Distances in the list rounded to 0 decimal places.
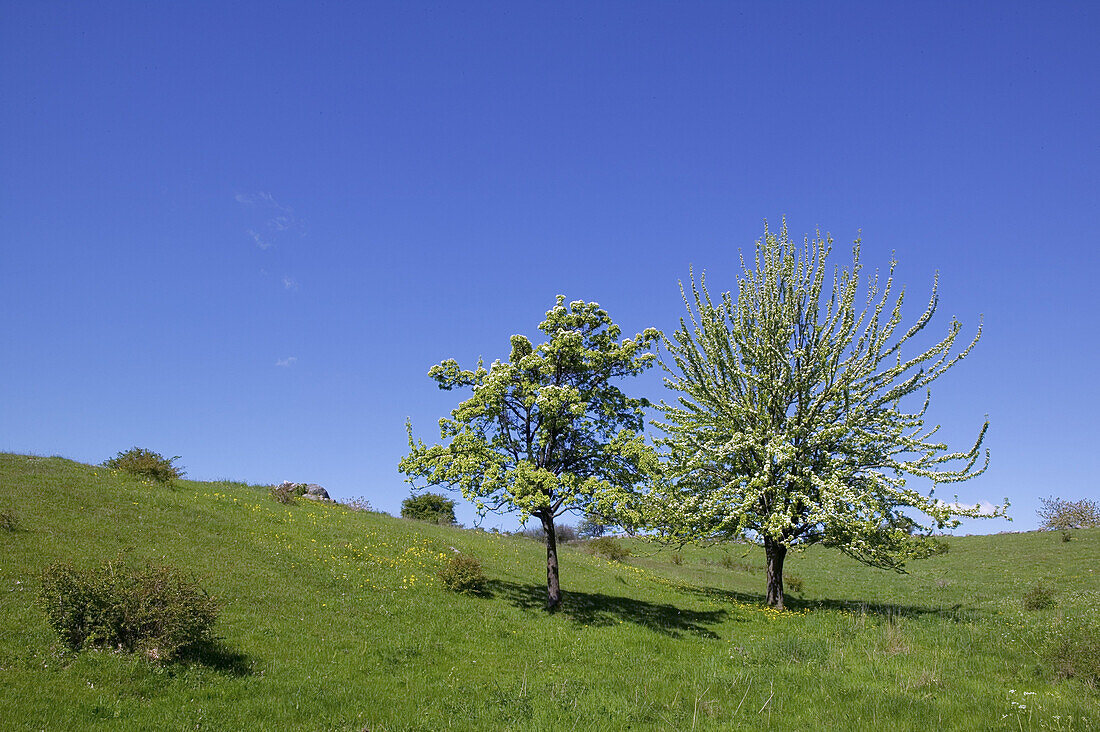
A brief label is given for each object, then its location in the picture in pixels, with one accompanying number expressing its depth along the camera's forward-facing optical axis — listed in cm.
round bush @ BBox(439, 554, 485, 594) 2680
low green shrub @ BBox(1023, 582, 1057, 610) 2688
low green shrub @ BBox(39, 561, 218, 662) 1505
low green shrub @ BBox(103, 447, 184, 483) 3394
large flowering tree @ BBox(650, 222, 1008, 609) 2684
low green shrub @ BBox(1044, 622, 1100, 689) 1416
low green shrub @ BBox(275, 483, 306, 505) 3931
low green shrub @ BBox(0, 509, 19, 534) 2139
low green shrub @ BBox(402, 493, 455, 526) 6888
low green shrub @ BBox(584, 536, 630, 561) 5118
